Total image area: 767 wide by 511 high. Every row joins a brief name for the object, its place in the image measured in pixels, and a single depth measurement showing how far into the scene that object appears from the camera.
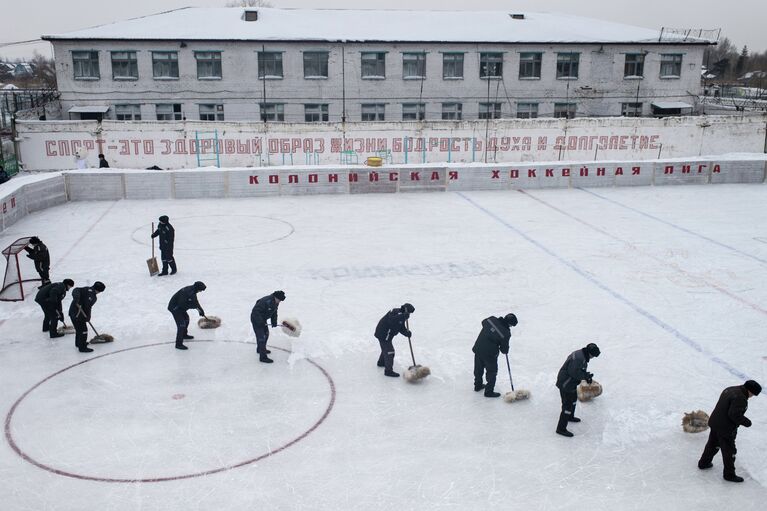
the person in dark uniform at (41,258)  14.02
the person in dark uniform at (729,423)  7.25
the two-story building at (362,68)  39.75
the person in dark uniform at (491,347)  9.12
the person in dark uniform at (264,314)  10.51
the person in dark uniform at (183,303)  10.88
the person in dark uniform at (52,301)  11.39
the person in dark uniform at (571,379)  8.21
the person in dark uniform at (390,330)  9.98
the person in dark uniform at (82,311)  10.73
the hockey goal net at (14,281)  13.81
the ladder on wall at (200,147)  30.25
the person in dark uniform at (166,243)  15.29
